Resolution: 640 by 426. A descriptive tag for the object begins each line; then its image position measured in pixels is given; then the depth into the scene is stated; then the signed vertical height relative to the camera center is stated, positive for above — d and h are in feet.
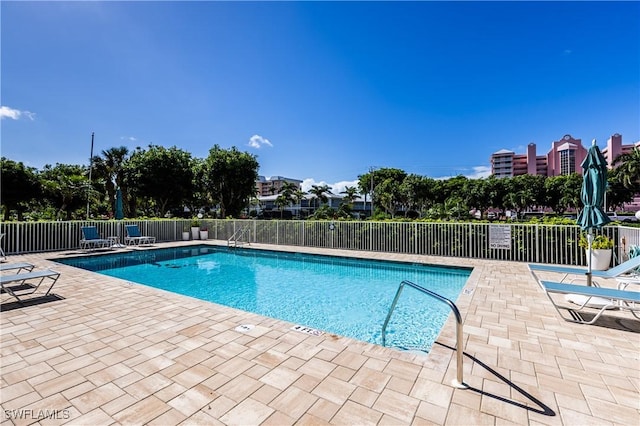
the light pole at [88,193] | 65.65 +5.20
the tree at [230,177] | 81.10 +10.81
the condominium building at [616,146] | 239.50 +55.65
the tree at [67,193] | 62.68 +5.19
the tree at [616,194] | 119.55 +8.51
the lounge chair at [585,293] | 12.40 -3.53
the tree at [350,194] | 178.00 +12.59
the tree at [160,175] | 71.97 +10.19
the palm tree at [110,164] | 77.41 +13.84
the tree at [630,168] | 96.72 +15.23
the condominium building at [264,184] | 345.49 +36.87
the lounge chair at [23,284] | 16.68 -4.73
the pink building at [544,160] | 295.89 +59.35
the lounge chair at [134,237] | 45.44 -3.32
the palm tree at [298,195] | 164.55 +11.13
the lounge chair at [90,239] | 39.76 -3.16
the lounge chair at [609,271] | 14.91 -3.34
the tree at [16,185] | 56.59 +6.30
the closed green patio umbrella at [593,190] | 16.61 +1.36
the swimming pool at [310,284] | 17.75 -6.42
